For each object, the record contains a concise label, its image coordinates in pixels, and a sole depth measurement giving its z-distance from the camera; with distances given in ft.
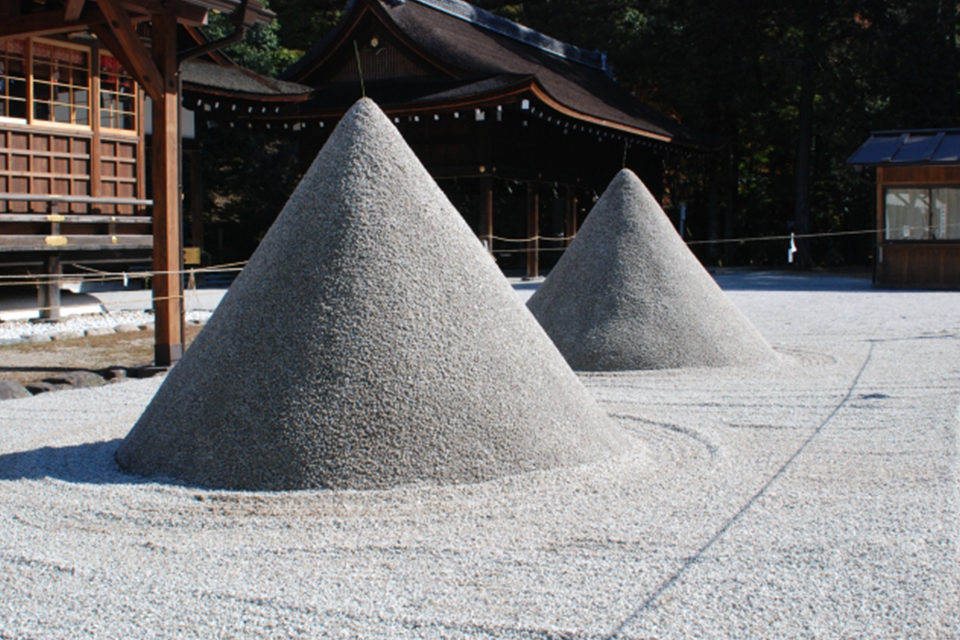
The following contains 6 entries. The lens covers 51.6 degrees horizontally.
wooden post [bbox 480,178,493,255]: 58.59
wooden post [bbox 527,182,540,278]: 64.28
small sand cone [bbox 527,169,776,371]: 26.25
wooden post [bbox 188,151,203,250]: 54.49
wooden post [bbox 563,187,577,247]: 69.77
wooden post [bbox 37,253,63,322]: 36.96
